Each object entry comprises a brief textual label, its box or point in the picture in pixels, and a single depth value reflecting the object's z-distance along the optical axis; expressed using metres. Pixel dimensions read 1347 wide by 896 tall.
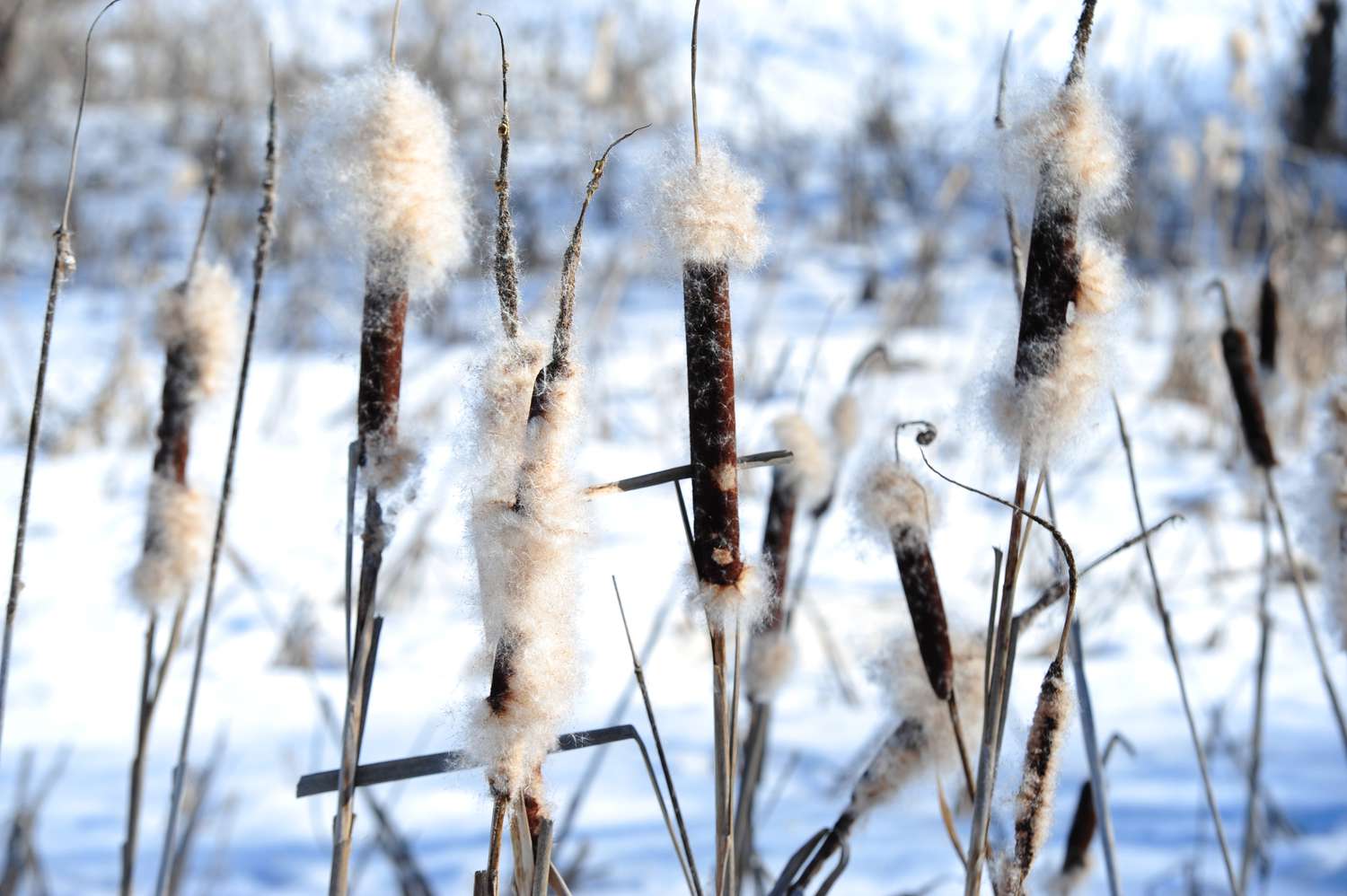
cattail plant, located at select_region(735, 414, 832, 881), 3.46
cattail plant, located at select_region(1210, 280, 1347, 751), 3.52
